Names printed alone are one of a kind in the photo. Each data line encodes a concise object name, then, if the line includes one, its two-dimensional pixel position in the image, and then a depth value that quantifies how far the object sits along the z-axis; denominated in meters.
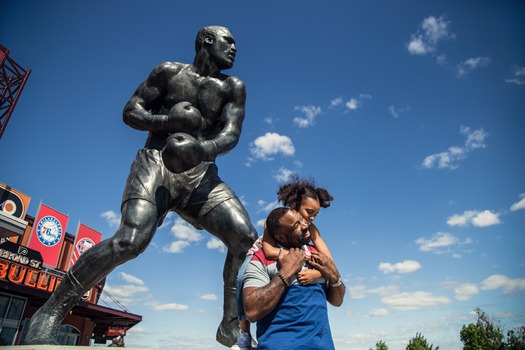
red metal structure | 20.70
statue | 2.80
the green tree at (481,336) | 43.31
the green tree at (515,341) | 42.12
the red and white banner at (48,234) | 21.95
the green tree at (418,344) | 48.38
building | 15.91
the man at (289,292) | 1.73
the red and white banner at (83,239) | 24.73
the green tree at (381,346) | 55.50
